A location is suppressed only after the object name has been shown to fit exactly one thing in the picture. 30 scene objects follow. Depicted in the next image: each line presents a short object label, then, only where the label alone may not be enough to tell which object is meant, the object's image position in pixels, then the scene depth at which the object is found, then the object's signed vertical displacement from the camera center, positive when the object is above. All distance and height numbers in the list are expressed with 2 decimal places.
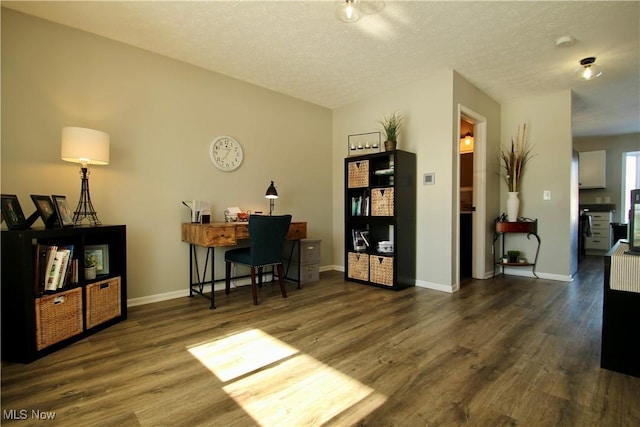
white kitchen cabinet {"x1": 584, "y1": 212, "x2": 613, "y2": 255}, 6.27 -0.47
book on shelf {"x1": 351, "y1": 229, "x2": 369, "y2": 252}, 4.11 -0.38
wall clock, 3.58 +0.68
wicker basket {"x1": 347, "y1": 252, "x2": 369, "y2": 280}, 3.95 -0.71
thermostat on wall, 3.72 +0.40
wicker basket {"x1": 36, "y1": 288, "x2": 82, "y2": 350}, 1.98 -0.71
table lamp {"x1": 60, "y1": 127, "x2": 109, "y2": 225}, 2.40 +0.46
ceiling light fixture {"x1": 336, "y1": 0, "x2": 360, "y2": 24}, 2.24 +1.45
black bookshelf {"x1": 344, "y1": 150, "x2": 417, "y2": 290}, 3.66 -0.09
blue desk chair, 3.07 -0.36
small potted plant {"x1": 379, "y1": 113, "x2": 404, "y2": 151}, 3.76 +1.06
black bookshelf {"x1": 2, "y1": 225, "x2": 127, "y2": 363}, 1.93 -0.62
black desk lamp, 3.71 +0.21
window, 6.38 +0.77
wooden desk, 2.96 -0.26
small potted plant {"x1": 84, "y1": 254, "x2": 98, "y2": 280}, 2.43 -0.44
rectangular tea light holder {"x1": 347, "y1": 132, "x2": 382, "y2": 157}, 4.32 +0.97
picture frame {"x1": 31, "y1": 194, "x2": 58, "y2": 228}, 2.19 +0.01
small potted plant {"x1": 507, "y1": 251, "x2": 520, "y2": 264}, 4.40 -0.63
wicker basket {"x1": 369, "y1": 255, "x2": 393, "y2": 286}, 3.68 -0.71
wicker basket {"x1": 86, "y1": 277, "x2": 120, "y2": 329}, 2.34 -0.71
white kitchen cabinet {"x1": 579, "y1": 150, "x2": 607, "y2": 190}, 6.43 +0.88
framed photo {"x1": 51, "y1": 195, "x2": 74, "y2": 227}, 2.29 +0.00
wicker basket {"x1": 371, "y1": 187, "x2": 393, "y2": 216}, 3.70 +0.12
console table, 4.20 -0.25
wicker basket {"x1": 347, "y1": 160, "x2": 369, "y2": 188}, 4.00 +0.49
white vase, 4.34 +0.07
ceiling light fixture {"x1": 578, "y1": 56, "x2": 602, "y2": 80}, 3.27 +1.57
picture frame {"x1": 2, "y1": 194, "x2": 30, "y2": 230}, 2.02 -0.01
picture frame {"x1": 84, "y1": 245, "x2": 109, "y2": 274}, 2.47 -0.37
